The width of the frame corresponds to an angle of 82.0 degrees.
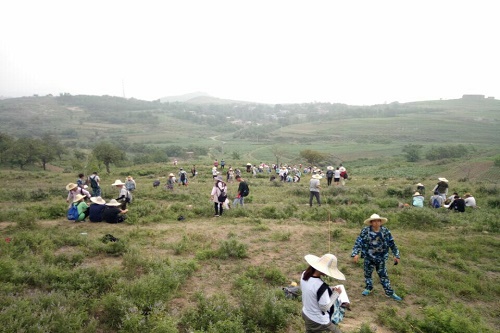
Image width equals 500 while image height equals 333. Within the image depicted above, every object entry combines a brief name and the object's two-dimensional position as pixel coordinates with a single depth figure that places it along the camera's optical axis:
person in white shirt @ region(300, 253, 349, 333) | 4.27
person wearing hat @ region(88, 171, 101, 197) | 15.70
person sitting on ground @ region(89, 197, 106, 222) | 11.04
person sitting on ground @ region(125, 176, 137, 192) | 16.48
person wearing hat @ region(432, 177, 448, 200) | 15.32
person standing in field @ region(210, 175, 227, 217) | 11.99
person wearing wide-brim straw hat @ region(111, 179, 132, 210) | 12.13
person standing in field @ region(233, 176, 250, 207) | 13.09
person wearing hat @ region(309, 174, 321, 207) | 13.78
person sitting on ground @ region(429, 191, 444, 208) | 14.50
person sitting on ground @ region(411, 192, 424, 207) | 14.50
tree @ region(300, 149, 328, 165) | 54.03
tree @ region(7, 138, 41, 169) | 46.25
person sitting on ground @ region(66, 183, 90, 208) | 12.89
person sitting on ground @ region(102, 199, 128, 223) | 11.06
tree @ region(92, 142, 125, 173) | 39.47
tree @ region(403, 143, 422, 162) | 60.53
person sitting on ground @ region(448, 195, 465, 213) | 13.59
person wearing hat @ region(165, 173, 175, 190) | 19.70
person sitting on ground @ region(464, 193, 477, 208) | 14.41
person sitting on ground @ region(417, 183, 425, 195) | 16.75
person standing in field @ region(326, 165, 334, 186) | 21.67
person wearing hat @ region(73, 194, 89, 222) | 11.14
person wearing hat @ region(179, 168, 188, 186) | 23.08
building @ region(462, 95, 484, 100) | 183.82
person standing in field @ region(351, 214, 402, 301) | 6.49
